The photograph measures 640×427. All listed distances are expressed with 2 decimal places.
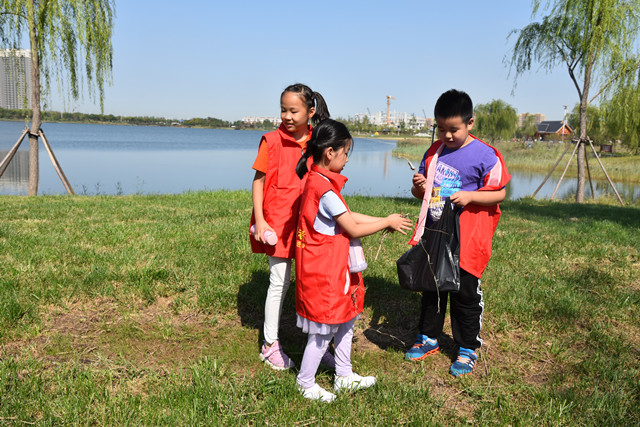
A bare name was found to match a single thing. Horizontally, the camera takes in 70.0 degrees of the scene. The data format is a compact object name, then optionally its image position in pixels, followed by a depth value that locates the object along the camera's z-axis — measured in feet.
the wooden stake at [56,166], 32.79
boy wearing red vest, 9.43
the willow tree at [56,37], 30.71
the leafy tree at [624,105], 41.52
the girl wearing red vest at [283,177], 9.49
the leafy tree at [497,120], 192.44
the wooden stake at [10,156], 31.09
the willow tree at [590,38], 39.09
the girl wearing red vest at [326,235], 8.20
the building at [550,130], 301.92
